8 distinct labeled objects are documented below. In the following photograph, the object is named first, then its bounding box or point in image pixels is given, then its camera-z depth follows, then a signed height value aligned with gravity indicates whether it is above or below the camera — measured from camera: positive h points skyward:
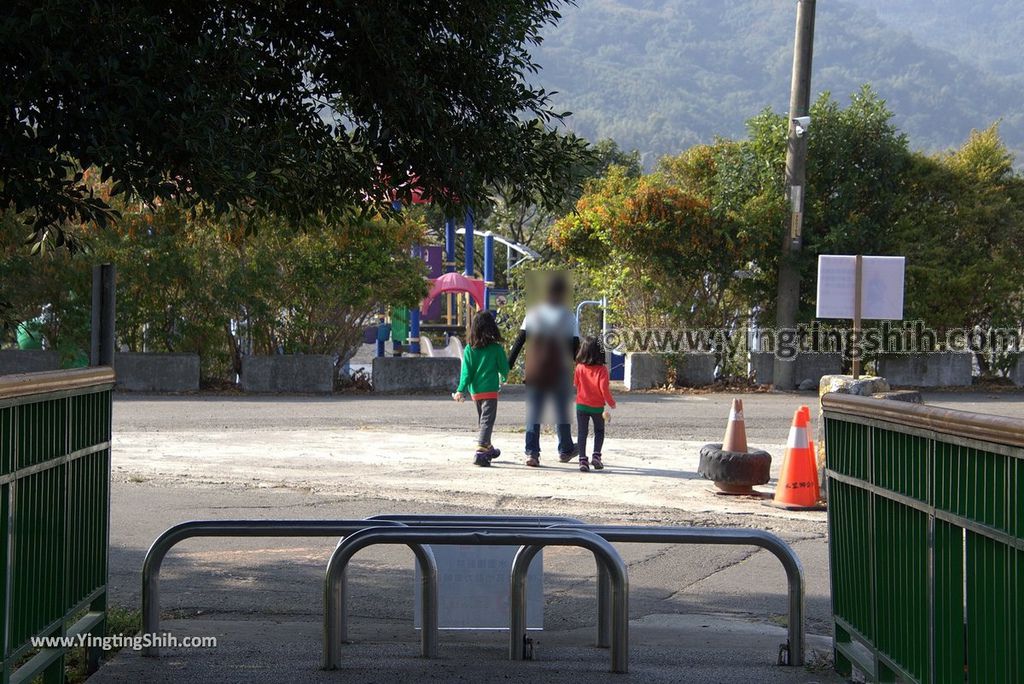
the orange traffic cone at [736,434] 11.66 -0.79
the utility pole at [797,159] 21.89 +3.52
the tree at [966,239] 22.44 +2.18
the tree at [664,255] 22.02 +1.76
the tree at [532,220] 48.50 +5.57
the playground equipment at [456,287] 31.66 +1.83
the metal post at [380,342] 33.50 +0.15
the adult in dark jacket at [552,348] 12.02 +0.02
